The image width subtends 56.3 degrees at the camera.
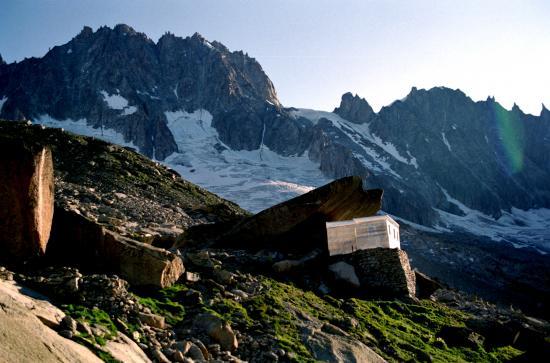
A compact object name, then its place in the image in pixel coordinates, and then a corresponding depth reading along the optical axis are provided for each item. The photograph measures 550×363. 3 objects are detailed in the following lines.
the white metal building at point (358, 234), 24.52
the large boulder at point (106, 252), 14.18
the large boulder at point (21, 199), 13.05
